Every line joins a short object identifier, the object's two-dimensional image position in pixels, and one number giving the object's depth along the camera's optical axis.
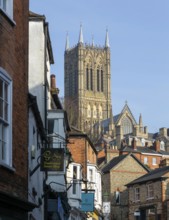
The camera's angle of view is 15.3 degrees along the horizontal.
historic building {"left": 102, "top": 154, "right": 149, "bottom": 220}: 81.88
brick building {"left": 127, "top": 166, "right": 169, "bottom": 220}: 71.94
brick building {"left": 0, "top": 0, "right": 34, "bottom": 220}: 13.81
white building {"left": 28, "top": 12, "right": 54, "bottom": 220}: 21.48
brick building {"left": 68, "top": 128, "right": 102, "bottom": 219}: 46.03
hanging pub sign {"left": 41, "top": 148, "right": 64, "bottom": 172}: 17.61
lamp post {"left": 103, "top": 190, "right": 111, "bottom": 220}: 58.42
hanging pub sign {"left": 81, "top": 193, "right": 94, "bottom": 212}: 37.03
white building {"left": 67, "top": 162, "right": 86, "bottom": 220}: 38.91
